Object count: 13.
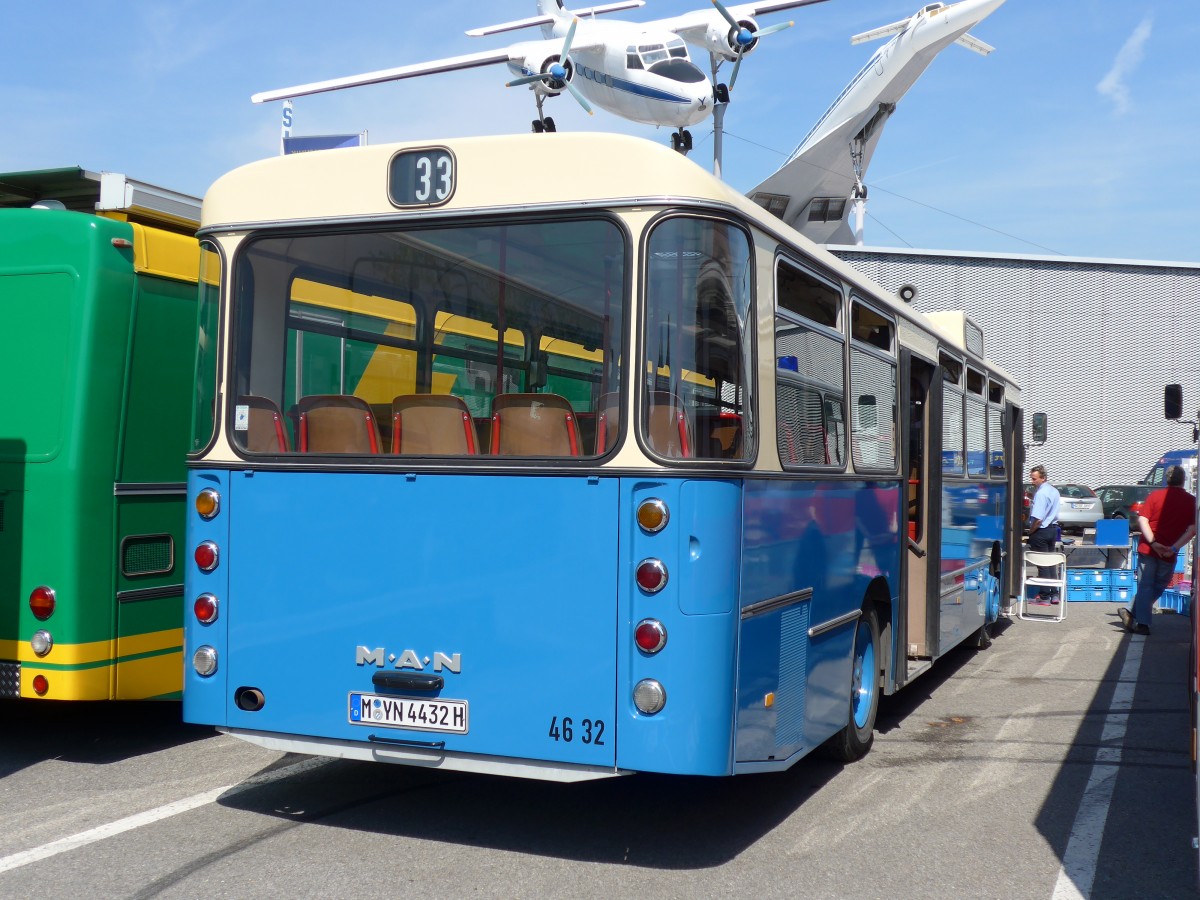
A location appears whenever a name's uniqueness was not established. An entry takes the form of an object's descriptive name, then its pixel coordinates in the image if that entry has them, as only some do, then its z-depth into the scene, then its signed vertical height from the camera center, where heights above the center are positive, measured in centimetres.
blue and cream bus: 476 +7
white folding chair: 1455 -105
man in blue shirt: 1656 -36
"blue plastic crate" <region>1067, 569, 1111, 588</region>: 1694 -113
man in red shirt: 1272 -38
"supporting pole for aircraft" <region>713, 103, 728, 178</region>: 5347 +1540
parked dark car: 3488 -8
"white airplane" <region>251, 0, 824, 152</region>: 5225 +1810
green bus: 630 +10
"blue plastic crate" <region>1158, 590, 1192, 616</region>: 1521 -131
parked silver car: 3122 -41
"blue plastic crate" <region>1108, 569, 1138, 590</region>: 1666 -112
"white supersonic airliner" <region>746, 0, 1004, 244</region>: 6550 +2082
